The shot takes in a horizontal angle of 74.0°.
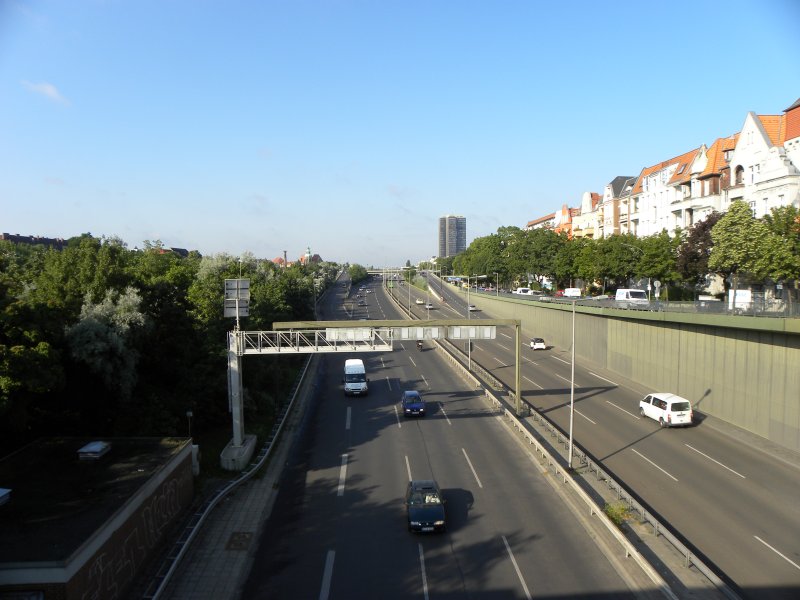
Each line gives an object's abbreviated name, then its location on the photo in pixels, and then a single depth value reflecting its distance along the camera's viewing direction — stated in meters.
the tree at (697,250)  46.88
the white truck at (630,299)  42.83
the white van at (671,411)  32.59
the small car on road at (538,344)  65.31
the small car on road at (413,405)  36.34
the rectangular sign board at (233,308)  29.64
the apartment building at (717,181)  45.03
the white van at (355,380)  42.81
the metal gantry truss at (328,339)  29.64
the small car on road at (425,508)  19.77
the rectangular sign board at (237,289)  29.59
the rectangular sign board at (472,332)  34.03
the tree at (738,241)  35.47
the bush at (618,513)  19.70
